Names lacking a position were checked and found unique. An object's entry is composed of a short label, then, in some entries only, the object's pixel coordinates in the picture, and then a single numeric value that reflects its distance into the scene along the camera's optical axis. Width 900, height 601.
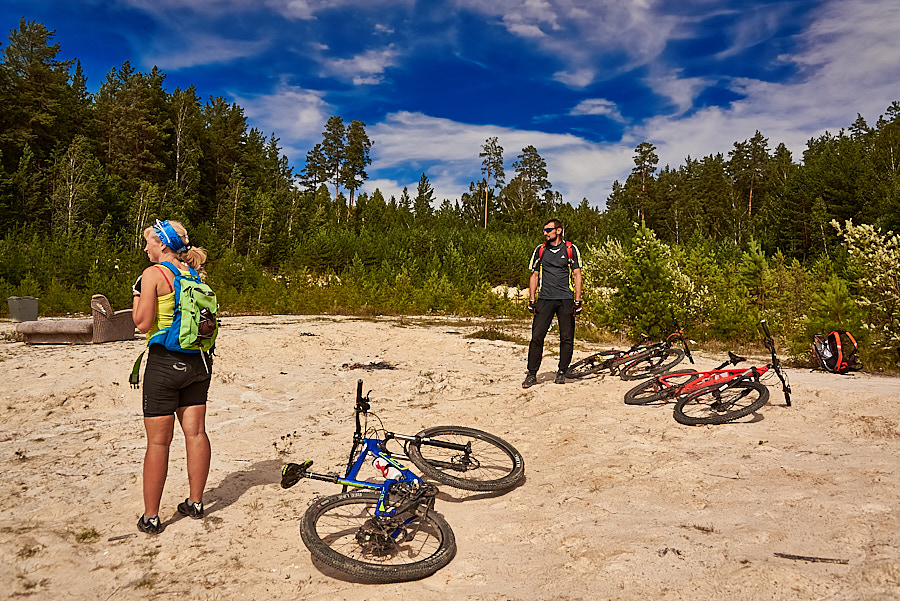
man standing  7.84
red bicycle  5.62
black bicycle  8.05
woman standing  3.78
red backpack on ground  8.47
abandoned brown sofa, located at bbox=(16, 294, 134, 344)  11.37
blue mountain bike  3.17
